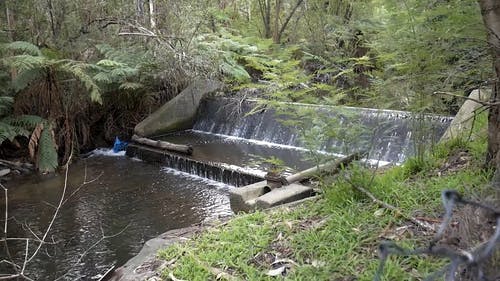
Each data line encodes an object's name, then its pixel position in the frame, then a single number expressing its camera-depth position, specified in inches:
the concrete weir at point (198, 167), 276.7
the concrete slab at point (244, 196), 197.5
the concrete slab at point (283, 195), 180.7
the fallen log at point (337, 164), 153.9
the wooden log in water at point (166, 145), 338.3
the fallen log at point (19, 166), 327.0
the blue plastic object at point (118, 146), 384.8
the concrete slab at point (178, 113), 395.2
